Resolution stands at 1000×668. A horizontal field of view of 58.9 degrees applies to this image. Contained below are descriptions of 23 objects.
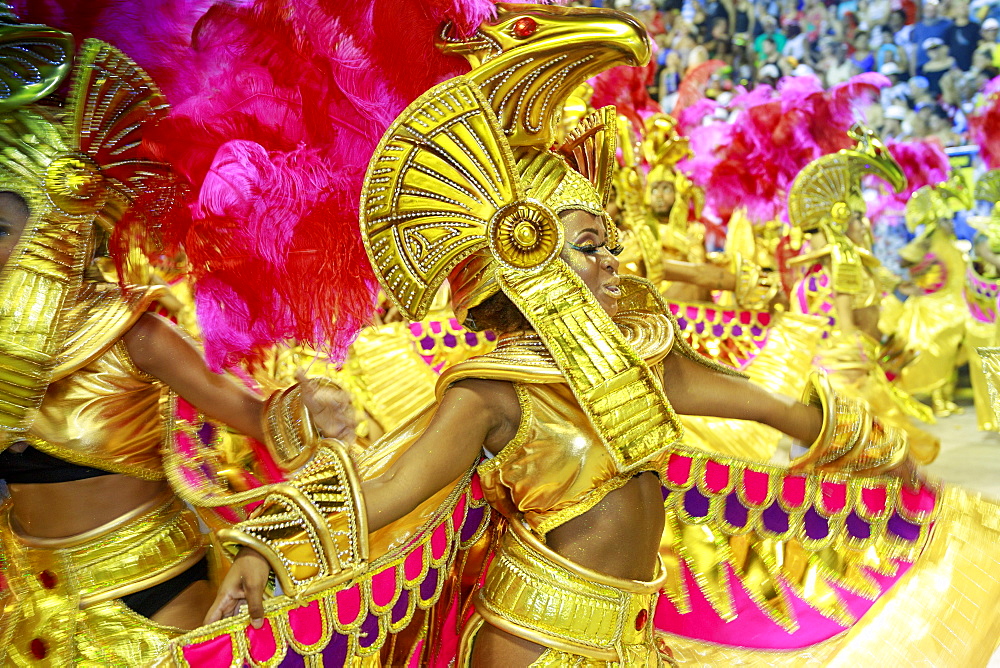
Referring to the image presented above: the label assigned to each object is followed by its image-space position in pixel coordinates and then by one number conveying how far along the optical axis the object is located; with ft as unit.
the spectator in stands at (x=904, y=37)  34.09
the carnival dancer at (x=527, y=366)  4.99
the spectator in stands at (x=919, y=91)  32.96
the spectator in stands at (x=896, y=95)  33.45
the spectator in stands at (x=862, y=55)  35.35
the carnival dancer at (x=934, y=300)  22.75
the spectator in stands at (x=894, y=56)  34.37
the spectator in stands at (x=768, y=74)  36.42
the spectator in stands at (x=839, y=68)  35.35
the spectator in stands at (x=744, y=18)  38.11
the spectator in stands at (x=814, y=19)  36.73
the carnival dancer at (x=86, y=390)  5.55
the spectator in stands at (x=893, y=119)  33.09
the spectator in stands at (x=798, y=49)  36.76
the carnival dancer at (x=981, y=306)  20.97
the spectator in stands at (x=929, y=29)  33.47
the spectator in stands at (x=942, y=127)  31.50
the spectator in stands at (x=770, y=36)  37.52
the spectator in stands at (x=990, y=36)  31.94
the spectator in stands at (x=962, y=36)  32.81
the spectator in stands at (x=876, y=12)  35.40
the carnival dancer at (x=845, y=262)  15.70
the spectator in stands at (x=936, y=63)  33.19
